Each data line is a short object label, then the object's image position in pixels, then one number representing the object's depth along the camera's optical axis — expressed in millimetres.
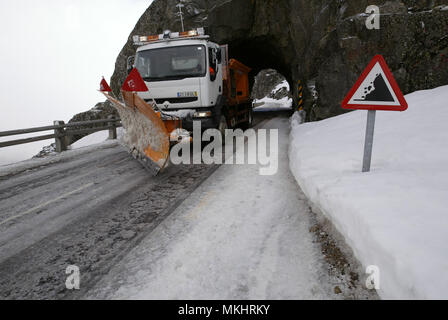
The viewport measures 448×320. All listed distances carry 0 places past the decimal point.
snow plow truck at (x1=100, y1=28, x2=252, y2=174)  6893
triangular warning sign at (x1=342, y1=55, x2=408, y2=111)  3279
